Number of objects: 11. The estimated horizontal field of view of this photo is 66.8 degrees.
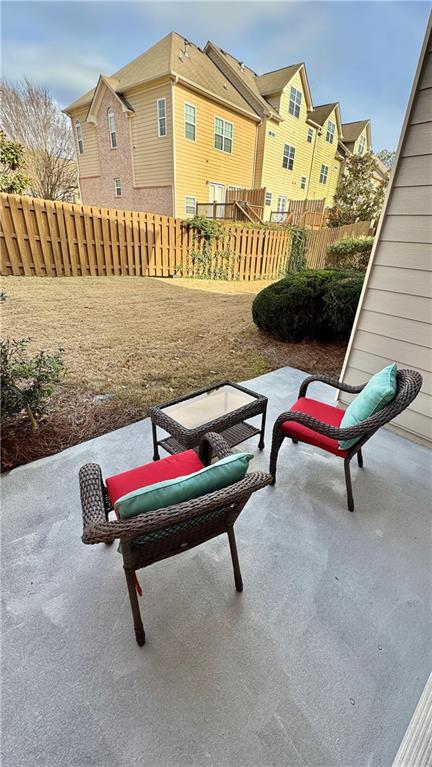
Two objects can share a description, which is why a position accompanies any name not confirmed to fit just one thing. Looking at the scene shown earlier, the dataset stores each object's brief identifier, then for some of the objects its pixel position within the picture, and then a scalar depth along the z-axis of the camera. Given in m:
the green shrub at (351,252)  7.85
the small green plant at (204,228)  8.86
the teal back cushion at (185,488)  1.10
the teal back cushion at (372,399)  1.84
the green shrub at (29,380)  2.24
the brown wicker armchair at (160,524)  1.06
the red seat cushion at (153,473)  1.54
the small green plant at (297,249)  10.75
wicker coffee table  2.07
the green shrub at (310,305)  4.36
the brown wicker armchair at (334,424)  1.80
